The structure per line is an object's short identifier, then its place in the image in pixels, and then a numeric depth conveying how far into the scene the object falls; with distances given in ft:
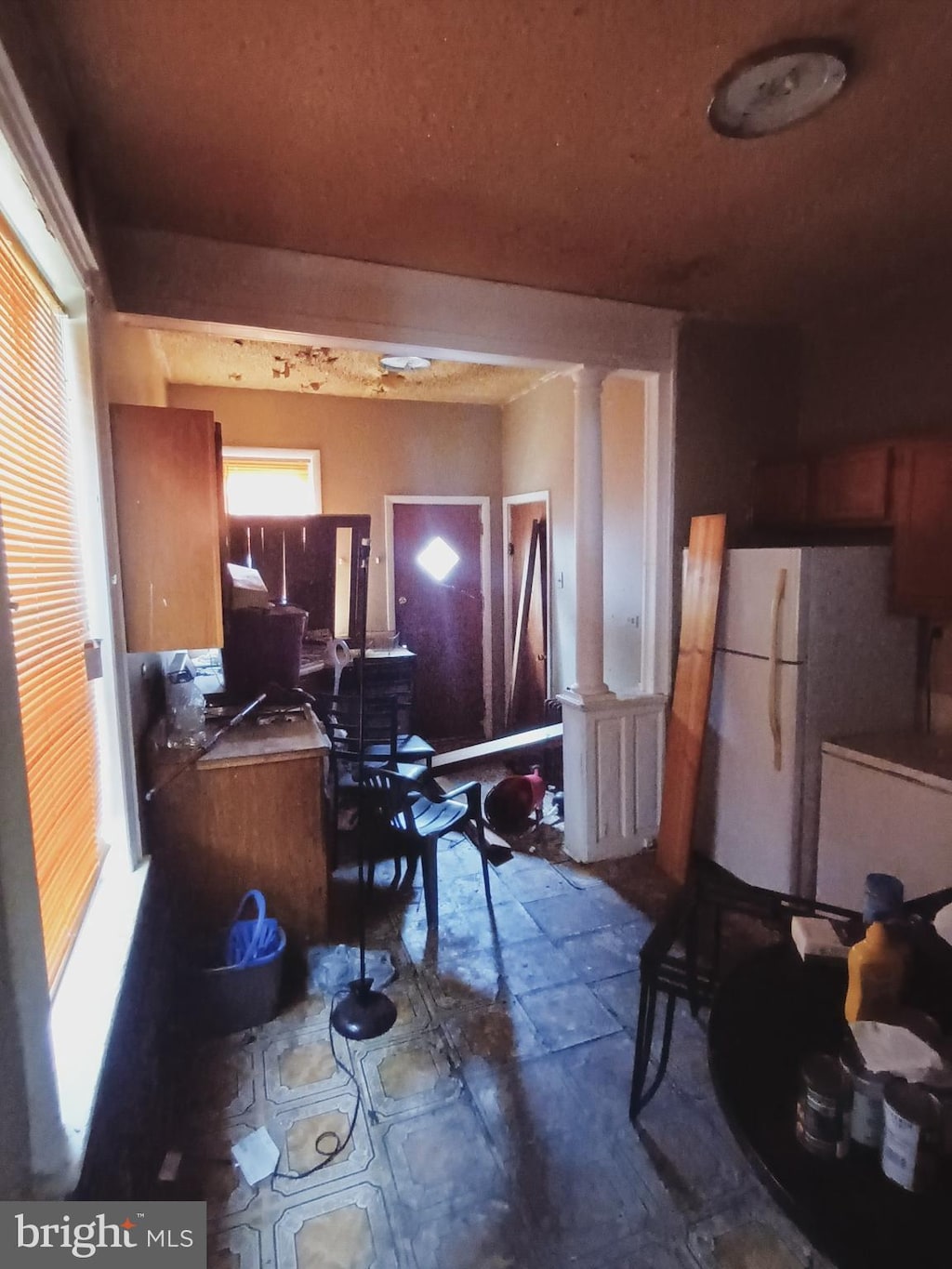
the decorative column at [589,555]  9.94
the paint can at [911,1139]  2.97
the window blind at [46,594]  4.00
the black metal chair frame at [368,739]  9.66
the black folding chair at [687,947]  5.41
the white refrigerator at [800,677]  8.41
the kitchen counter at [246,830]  7.33
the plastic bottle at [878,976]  3.76
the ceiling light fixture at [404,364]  12.53
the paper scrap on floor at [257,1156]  5.24
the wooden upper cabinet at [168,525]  6.55
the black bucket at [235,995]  6.62
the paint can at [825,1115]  3.18
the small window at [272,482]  15.03
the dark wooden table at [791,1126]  2.83
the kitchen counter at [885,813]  7.17
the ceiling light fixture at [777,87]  4.67
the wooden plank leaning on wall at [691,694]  9.53
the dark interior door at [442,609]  16.48
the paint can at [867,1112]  3.22
